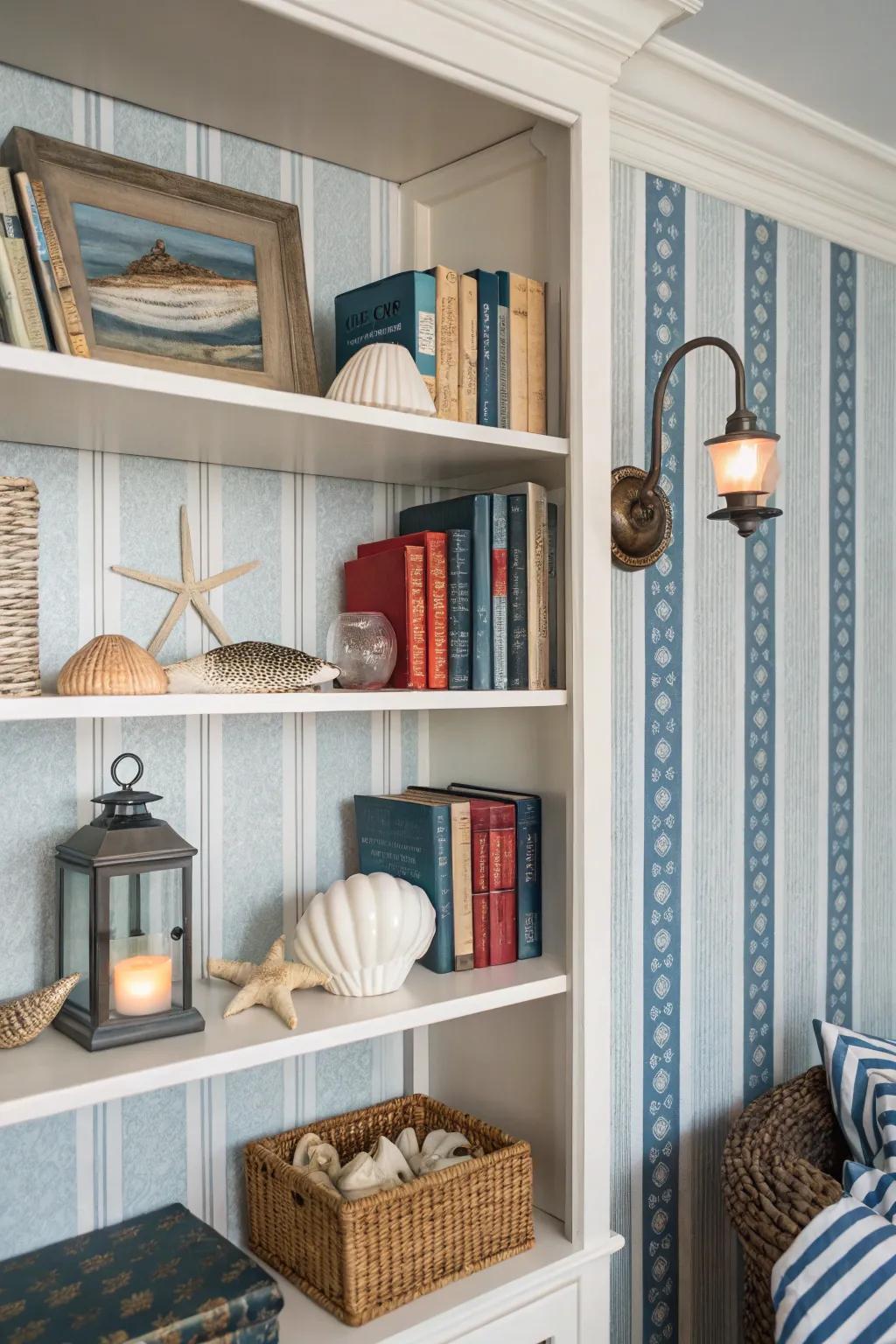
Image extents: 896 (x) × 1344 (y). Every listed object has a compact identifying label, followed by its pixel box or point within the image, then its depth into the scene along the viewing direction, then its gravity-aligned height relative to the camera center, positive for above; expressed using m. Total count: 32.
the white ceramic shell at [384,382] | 1.46 +0.33
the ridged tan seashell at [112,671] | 1.27 -0.04
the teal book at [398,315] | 1.53 +0.44
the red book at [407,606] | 1.58 +0.04
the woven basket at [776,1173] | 1.67 -0.83
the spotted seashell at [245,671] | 1.38 -0.04
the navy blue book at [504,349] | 1.60 +0.41
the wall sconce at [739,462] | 1.67 +0.26
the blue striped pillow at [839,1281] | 1.51 -0.86
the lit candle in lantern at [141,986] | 1.34 -0.41
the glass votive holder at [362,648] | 1.56 -0.01
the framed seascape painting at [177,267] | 1.39 +0.48
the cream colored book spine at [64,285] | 1.26 +0.39
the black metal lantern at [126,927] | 1.33 -0.35
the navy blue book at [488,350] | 1.58 +0.40
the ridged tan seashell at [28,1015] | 1.29 -0.43
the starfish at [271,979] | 1.42 -0.44
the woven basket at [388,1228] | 1.42 -0.77
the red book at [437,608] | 1.58 +0.04
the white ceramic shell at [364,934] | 1.51 -0.39
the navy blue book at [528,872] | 1.66 -0.34
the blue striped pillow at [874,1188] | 1.70 -0.83
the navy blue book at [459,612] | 1.59 +0.04
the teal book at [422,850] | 1.60 -0.30
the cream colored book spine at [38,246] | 1.25 +0.42
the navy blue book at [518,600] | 1.61 +0.06
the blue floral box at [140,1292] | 1.24 -0.75
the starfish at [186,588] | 1.56 +0.07
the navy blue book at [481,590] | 1.59 +0.07
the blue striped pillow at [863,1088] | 1.88 -0.76
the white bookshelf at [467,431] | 1.31 +0.26
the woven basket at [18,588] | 1.22 +0.05
